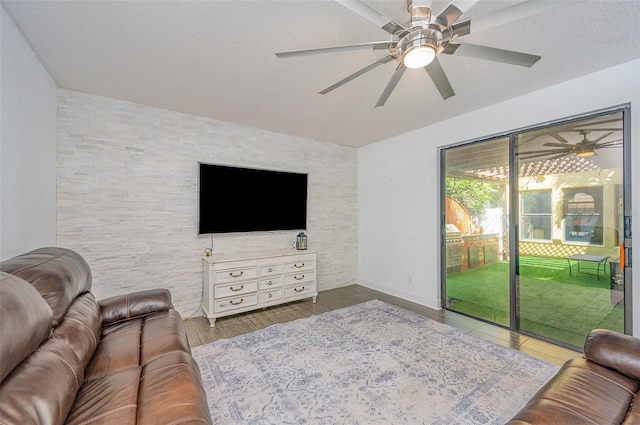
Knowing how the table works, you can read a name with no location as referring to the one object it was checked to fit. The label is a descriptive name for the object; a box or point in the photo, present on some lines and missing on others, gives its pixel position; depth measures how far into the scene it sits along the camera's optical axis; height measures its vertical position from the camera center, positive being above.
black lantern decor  4.05 -0.44
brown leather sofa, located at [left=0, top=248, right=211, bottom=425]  0.93 -0.70
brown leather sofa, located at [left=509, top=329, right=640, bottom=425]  1.10 -0.81
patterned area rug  1.72 -1.25
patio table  2.43 -0.42
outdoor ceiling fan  2.41 +0.63
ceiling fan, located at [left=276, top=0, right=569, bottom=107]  1.23 +0.92
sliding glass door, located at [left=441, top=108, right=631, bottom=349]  2.38 -0.16
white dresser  3.11 -0.85
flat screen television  3.36 +0.17
